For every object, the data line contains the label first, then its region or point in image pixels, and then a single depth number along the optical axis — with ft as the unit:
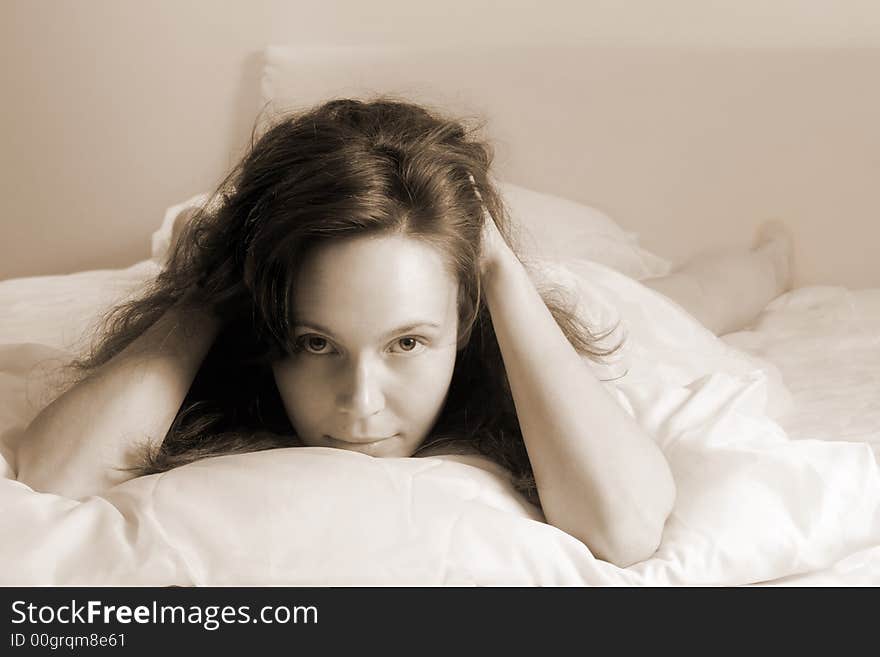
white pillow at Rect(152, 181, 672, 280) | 7.93
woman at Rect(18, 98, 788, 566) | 4.67
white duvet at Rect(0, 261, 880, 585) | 4.31
